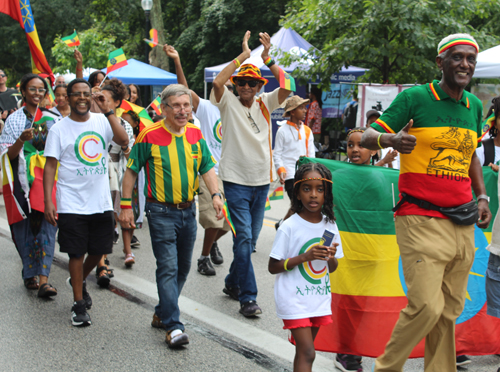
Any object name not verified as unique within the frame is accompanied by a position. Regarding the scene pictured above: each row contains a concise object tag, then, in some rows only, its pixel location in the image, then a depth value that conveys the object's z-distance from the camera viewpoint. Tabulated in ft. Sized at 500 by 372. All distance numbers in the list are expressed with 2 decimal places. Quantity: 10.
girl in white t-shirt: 10.70
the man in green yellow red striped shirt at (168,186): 14.32
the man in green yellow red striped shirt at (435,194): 10.82
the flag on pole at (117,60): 25.90
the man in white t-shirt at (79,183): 15.83
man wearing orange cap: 16.70
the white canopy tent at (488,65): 34.86
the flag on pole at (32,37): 21.43
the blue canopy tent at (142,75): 58.59
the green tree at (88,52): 83.20
